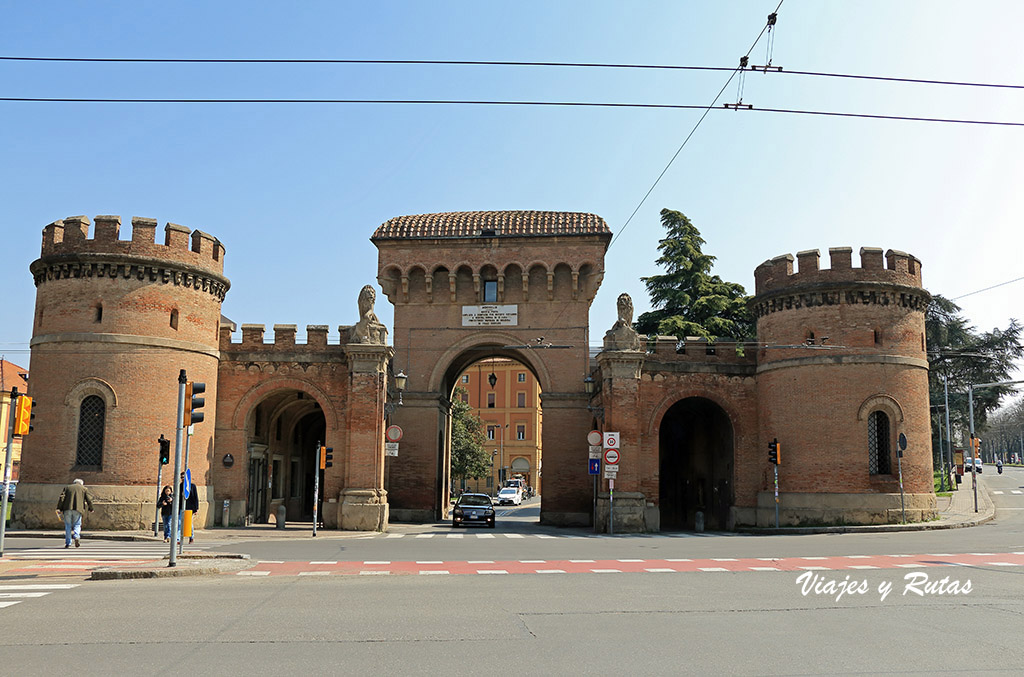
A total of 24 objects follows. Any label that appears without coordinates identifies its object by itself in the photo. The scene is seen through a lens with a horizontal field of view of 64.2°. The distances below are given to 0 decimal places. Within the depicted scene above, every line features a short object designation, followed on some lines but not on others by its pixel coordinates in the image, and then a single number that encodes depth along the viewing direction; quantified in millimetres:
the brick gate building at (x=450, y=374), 25219
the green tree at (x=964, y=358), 50969
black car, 31828
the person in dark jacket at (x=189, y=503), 17578
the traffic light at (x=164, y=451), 21109
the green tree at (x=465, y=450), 62688
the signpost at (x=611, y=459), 26781
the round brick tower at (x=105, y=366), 24641
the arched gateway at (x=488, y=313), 34062
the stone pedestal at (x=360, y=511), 27531
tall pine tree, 43906
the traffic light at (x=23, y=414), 17223
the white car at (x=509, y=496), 64875
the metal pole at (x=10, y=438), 16312
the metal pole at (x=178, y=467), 14438
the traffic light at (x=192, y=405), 15875
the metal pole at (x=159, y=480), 23305
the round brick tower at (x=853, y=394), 27328
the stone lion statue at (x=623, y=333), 29141
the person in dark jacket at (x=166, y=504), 21344
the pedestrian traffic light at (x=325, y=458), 25778
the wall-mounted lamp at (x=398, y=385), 29656
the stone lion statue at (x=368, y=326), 28594
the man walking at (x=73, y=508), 19922
